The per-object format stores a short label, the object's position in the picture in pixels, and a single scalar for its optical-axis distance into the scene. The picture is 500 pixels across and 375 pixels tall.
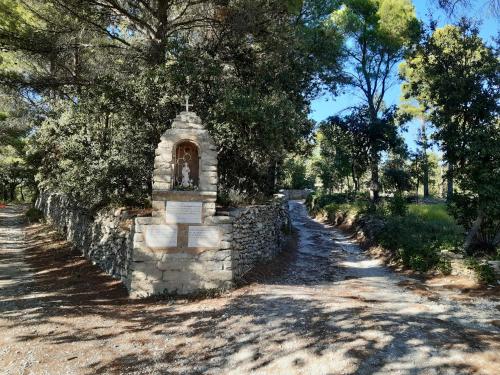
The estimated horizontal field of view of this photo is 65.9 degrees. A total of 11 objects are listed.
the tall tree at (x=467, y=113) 9.94
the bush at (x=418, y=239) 11.05
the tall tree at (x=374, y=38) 22.02
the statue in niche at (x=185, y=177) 8.85
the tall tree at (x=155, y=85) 11.58
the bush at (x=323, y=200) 29.76
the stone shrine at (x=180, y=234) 8.30
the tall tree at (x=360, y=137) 22.28
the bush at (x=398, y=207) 17.14
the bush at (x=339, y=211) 22.43
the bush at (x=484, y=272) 9.01
